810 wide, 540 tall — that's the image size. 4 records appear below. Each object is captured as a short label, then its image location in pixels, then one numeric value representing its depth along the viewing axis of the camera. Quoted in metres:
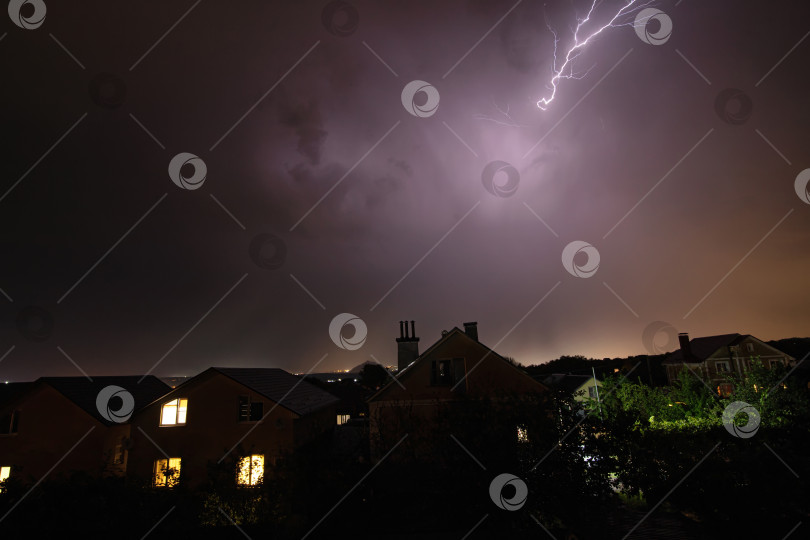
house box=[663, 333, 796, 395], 51.19
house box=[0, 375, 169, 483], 24.95
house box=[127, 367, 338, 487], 22.47
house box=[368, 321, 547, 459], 23.05
